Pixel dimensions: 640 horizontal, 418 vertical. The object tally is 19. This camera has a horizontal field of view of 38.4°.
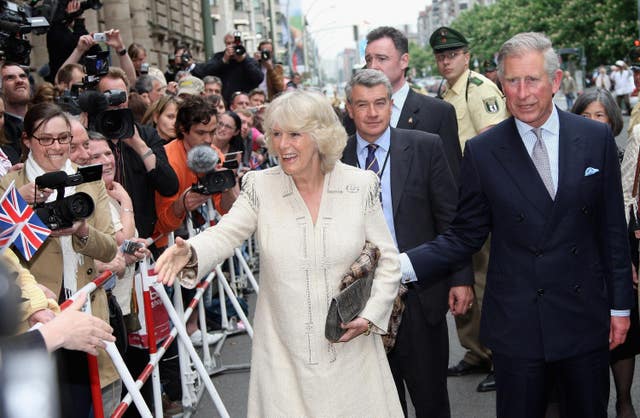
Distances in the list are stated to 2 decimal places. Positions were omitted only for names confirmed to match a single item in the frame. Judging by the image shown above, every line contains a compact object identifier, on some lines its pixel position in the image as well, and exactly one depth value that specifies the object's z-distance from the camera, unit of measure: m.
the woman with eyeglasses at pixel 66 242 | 4.48
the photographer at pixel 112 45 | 7.77
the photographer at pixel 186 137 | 6.64
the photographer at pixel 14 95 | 6.95
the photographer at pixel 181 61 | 12.71
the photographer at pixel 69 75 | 8.03
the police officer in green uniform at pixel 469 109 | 6.74
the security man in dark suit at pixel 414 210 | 4.85
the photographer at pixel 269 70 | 13.75
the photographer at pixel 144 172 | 6.26
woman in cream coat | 3.83
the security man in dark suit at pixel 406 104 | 5.66
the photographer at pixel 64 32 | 9.11
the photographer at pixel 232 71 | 12.23
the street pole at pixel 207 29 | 14.69
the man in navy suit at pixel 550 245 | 3.99
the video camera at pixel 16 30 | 6.70
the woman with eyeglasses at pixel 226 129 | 8.80
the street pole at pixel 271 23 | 43.21
